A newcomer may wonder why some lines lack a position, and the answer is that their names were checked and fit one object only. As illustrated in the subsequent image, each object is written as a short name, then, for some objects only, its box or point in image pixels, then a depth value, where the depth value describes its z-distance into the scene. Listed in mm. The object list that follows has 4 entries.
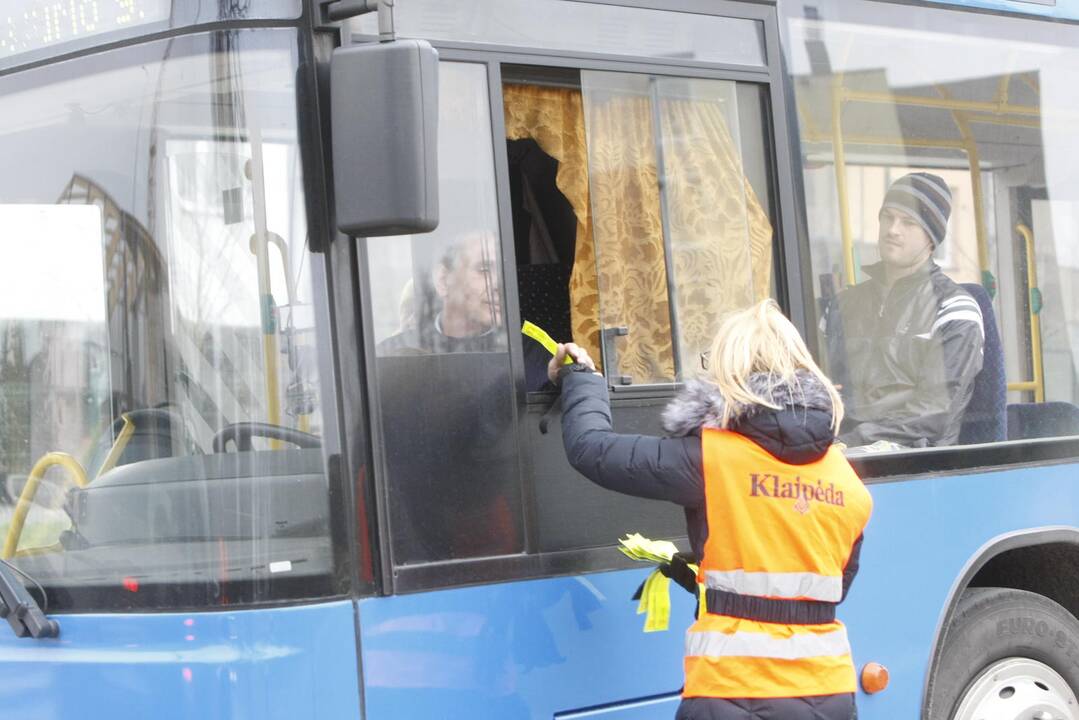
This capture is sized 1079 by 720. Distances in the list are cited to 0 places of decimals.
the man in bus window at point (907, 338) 8687
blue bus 6016
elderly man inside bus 6648
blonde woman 6090
